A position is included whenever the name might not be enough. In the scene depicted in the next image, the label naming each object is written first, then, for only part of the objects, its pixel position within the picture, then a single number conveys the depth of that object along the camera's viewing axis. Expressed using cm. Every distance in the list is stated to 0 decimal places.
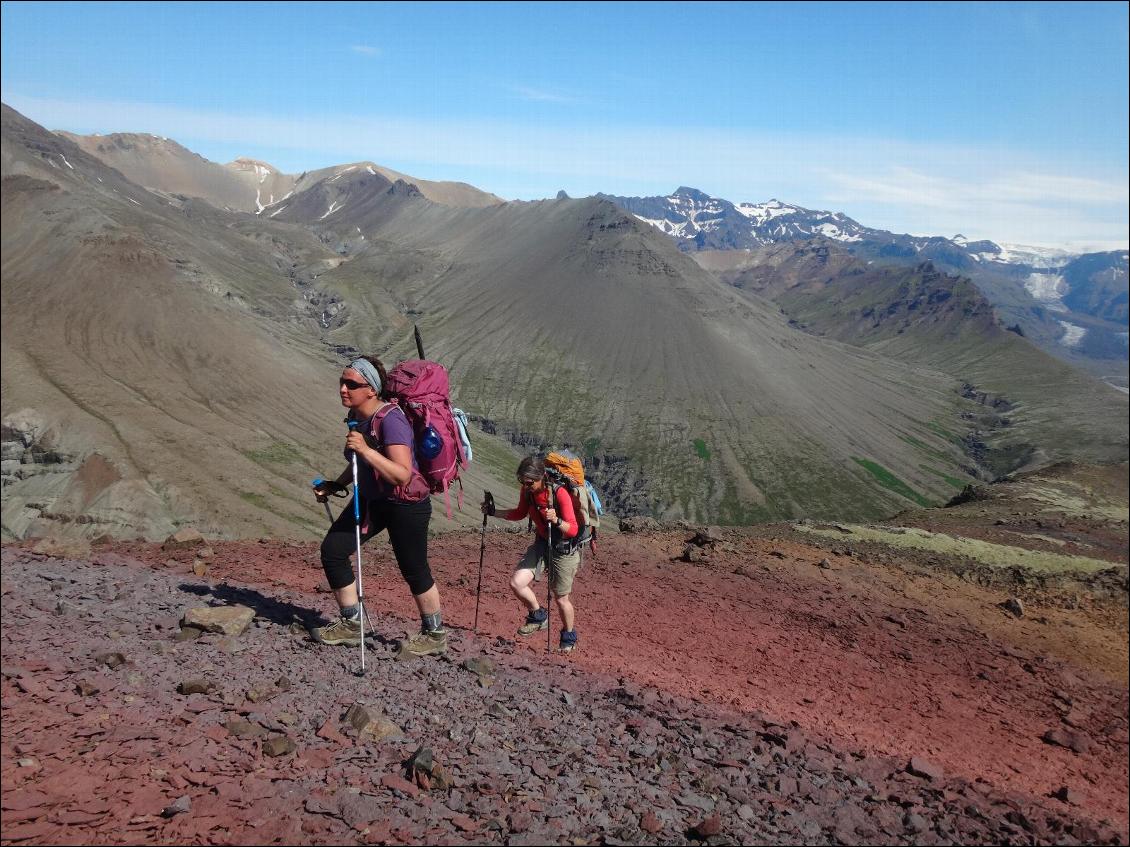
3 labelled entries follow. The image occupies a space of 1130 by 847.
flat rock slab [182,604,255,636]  841
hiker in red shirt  973
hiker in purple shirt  755
